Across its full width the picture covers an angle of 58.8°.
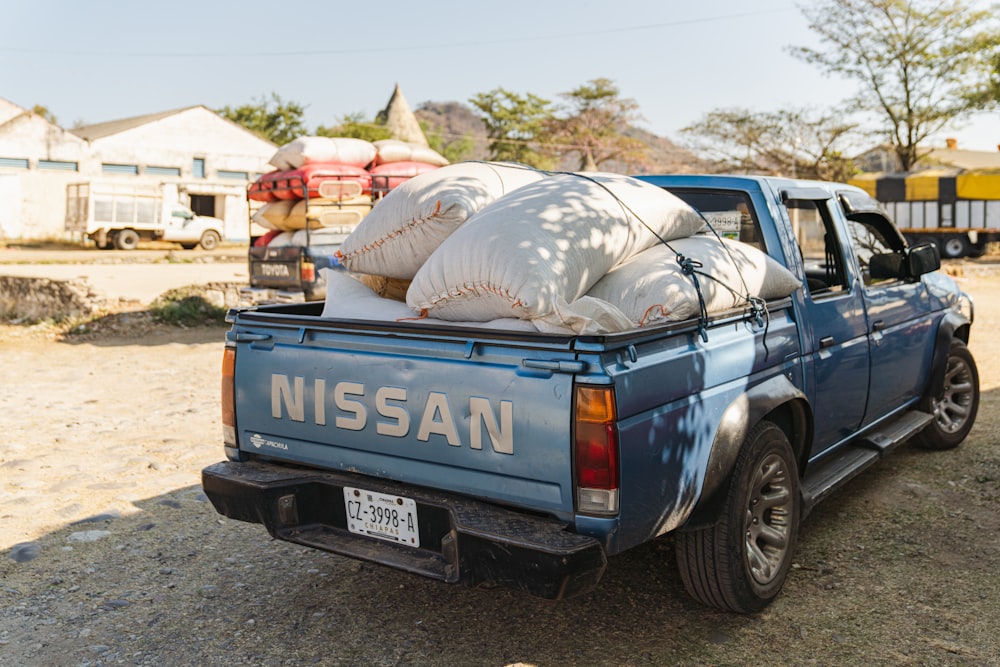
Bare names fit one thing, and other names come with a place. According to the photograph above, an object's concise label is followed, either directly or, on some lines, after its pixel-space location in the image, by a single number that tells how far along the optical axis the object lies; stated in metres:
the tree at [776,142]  36.06
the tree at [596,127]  51.44
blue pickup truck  2.68
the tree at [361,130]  49.00
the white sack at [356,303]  3.50
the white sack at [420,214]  3.61
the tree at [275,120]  58.69
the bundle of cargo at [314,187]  11.62
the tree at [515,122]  55.22
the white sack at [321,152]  11.77
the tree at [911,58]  33.16
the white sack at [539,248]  2.95
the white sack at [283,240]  11.87
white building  36.06
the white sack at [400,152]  13.04
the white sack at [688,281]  3.14
